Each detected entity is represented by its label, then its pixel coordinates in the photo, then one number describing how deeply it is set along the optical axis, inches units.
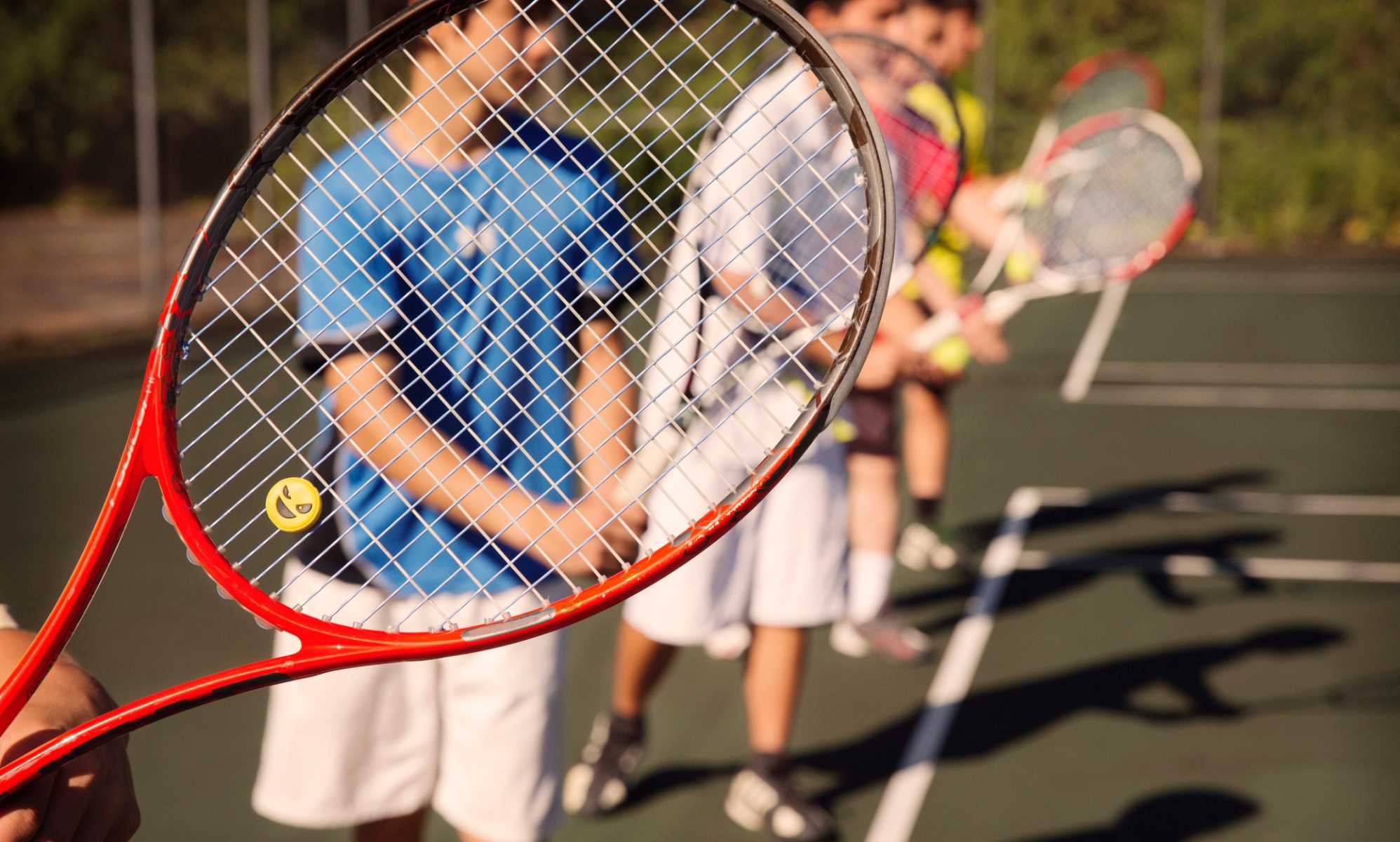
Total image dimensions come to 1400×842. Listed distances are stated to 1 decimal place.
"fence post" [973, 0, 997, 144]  569.9
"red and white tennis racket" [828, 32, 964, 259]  111.6
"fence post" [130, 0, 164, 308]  329.7
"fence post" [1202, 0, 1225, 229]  563.5
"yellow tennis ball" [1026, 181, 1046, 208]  162.1
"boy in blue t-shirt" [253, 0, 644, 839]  64.7
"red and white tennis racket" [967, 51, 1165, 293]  237.3
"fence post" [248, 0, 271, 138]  361.7
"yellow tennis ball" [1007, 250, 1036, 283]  172.1
